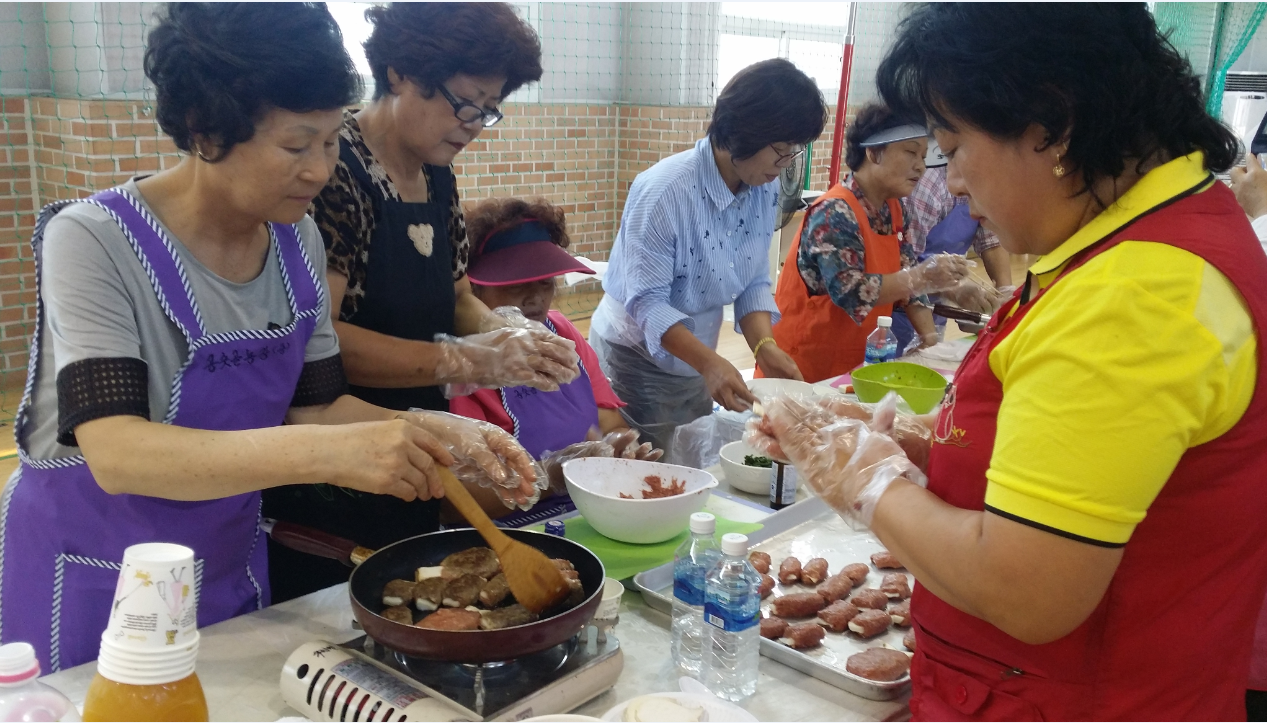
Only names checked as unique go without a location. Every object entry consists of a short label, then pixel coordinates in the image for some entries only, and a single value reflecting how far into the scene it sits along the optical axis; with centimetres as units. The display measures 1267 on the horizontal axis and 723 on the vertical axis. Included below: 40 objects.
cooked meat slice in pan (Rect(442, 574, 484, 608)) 141
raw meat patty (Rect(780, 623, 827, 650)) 151
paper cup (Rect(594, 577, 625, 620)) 145
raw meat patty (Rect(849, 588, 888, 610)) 165
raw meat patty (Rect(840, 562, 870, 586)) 175
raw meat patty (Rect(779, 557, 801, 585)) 173
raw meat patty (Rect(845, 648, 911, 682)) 139
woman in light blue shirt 280
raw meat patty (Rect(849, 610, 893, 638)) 156
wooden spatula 138
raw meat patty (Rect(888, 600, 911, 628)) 162
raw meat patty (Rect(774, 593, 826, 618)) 161
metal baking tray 140
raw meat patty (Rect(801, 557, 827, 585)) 172
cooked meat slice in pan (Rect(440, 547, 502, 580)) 148
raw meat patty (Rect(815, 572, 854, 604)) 165
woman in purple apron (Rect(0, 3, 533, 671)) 135
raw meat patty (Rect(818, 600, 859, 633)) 158
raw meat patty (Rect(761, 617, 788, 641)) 152
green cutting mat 175
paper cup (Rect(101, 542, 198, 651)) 88
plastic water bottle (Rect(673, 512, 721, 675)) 144
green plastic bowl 261
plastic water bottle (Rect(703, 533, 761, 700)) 135
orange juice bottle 89
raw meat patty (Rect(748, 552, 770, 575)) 175
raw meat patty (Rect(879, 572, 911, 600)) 169
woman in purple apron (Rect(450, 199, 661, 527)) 246
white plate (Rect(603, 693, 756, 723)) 114
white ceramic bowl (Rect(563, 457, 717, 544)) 179
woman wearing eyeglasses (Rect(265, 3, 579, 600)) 198
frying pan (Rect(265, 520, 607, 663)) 121
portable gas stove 119
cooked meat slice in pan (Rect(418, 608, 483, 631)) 131
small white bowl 218
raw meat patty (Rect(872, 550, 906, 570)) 182
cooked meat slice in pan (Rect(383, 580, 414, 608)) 141
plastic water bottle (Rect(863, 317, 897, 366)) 312
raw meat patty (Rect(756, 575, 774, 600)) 169
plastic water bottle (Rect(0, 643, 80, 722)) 88
